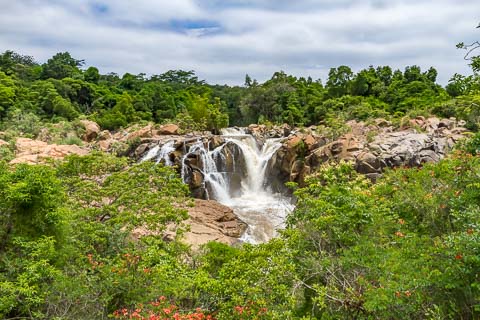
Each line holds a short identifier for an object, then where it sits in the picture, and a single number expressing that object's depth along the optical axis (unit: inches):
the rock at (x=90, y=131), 1130.7
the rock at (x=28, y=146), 724.0
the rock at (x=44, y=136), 1018.1
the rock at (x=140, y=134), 939.7
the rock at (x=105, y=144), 957.6
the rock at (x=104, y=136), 1119.6
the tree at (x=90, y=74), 1833.2
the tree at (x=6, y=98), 1196.6
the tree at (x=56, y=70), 1755.7
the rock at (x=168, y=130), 1010.7
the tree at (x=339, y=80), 1521.9
